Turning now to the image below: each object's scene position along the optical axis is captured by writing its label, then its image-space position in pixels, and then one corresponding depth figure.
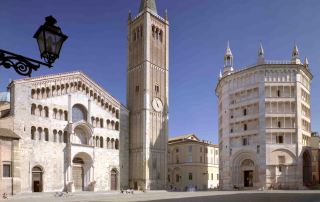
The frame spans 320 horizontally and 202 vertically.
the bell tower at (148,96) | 54.97
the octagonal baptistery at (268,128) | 55.75
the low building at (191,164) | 76.19
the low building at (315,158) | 63.72
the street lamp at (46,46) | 5.88
